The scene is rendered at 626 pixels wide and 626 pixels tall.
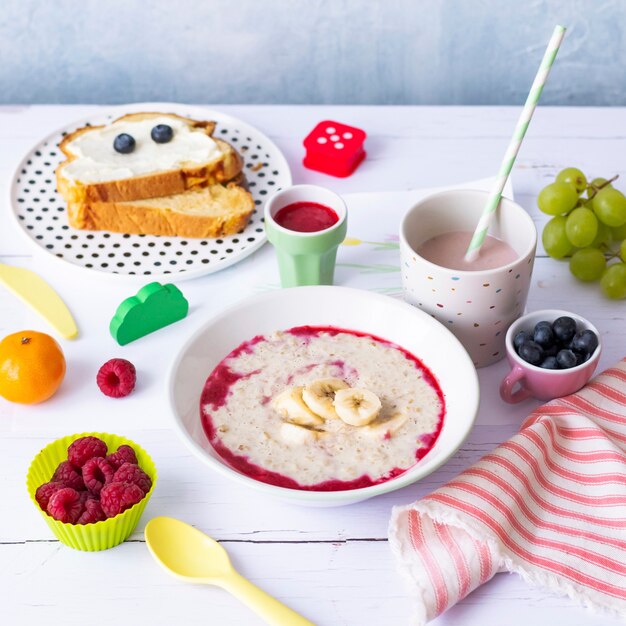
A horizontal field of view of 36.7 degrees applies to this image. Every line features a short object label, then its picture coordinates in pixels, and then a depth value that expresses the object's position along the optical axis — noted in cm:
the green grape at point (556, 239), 160
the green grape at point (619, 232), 160
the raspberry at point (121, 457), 122
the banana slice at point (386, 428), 127
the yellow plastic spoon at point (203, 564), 111
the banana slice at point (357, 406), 127
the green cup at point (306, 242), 149
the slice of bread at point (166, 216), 169
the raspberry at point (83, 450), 122
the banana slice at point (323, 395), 129
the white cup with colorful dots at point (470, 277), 137
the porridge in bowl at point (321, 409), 124
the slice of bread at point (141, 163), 172
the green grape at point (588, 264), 157
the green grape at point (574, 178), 162
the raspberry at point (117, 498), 116
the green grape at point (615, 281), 154
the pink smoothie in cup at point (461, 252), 146
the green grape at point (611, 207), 155
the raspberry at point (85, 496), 119
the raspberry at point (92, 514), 116
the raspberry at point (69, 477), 121
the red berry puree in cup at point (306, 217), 154
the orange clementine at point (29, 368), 136
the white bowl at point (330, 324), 118
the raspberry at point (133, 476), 119
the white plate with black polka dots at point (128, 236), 164
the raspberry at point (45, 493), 118
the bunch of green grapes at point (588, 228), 155
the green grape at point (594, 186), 161
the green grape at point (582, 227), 155
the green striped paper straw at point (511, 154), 126
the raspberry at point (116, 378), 140
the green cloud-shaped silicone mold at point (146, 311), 147
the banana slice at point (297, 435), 126
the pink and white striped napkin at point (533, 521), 113
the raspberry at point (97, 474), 120
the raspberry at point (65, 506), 115
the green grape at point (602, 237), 161
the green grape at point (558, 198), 159
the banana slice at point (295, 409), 129
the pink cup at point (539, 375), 134
